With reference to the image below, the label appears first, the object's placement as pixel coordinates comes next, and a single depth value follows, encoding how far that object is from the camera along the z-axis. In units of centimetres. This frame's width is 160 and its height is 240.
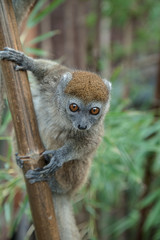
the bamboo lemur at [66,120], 67
